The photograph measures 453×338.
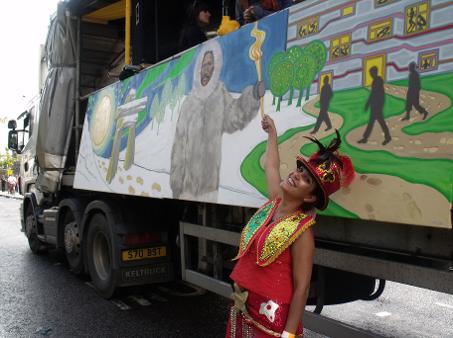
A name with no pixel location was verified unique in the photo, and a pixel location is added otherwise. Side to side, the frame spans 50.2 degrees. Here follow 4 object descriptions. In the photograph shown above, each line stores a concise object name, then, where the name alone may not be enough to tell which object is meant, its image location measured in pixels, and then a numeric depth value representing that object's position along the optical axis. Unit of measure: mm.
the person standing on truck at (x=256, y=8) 3322
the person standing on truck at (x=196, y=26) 5027
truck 2111
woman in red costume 2088
